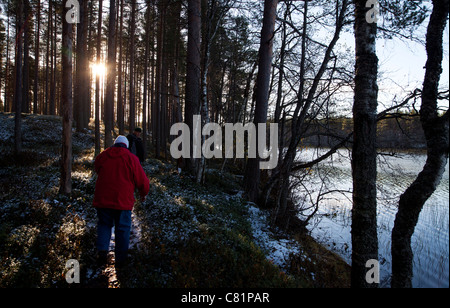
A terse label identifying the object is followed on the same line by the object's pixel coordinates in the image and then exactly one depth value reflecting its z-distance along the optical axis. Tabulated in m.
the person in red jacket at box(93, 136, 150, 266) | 4.00
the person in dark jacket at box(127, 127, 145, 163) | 7.82
